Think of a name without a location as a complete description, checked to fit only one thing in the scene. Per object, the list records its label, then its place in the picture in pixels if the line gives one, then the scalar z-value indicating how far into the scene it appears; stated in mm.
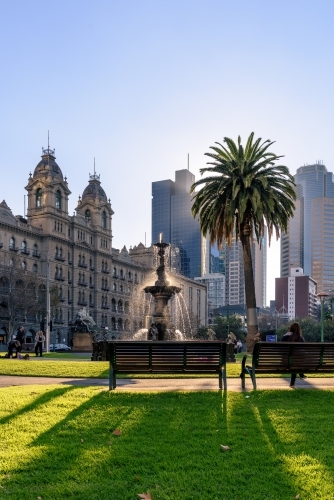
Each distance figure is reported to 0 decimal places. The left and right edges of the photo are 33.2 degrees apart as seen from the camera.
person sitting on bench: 15320
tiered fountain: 32906
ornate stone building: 89188
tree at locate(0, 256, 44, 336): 70319
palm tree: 33844
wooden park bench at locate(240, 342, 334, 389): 11922
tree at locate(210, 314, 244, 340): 106631
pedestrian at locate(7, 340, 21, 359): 31047
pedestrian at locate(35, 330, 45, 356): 36188
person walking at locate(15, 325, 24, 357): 35762
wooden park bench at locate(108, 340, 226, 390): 11641
